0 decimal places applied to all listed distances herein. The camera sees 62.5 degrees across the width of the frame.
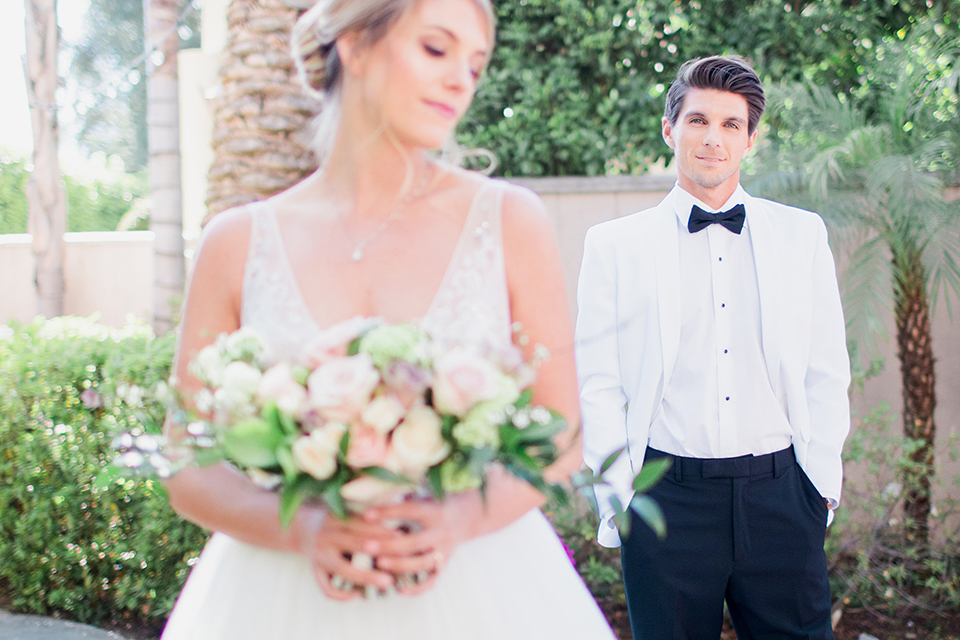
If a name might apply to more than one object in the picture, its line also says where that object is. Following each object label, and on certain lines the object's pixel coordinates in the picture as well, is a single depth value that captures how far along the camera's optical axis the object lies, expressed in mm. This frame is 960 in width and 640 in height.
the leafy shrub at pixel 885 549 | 4129
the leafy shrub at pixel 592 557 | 4199
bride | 1608
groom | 2564
